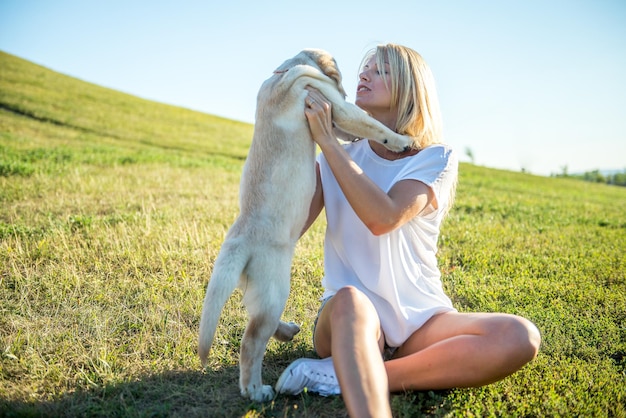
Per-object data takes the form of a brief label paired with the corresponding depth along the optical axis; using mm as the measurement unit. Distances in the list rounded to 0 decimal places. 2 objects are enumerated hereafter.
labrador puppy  2596
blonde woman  2549
